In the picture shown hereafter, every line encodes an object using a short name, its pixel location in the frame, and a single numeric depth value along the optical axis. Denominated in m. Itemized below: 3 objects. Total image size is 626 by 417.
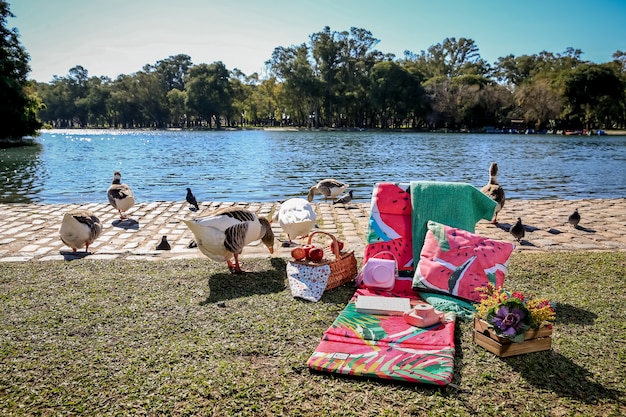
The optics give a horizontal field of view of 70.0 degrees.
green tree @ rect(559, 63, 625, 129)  73.50
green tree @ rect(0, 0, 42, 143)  44.19
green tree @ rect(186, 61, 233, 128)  100.19
